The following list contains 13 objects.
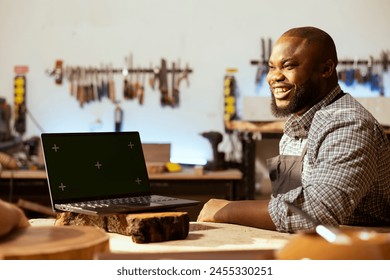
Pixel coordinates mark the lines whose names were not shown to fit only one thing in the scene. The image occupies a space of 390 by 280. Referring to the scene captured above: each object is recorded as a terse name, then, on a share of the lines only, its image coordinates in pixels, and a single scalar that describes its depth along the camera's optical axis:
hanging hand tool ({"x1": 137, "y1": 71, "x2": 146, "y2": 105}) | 4.78
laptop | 1.68
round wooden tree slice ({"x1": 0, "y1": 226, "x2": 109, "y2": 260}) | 1.12
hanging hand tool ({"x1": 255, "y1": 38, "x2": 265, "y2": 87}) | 4.70
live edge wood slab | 1.56
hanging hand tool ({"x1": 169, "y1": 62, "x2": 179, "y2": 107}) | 4.77
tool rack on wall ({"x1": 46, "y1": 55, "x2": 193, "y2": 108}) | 4.77
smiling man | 1.69
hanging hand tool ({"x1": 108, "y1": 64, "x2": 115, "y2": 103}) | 4.79
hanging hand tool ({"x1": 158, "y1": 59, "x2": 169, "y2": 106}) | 4.73
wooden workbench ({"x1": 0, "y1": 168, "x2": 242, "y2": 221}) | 3.98
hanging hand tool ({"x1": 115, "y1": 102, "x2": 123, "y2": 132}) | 4.75
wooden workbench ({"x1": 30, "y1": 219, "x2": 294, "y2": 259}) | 1.21
